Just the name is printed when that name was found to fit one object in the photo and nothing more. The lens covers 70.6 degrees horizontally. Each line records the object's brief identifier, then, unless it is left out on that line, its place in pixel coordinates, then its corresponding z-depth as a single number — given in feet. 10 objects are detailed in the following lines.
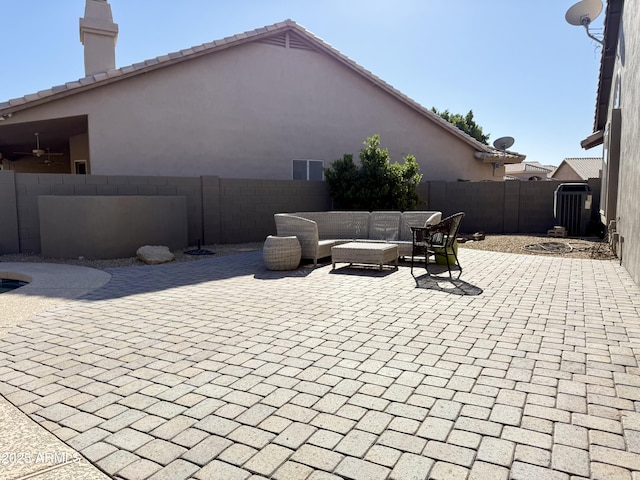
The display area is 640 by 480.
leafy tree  117.70
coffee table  26.73
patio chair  25.35
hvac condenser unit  44.68
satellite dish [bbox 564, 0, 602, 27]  37.55
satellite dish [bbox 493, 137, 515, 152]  59.62
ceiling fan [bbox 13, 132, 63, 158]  52.24
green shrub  45.42
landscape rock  31.37
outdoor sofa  29.48
